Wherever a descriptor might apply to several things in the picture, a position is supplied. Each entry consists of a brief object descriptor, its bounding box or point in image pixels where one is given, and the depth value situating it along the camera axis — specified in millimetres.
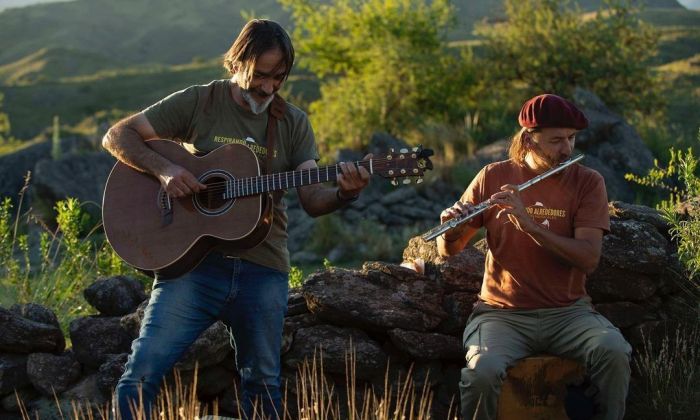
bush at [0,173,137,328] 6062
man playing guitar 4008
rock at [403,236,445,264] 5137
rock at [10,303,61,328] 5289
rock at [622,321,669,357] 4957
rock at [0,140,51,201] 13844
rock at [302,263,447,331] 4820
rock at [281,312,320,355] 4828
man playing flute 4090
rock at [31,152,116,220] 12484
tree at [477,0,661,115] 15023
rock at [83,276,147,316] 5367
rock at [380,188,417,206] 12484
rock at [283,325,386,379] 4766
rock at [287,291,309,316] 5012
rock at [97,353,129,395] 4781
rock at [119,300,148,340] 4902
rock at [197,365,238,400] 4832
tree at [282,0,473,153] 15336
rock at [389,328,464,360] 4746
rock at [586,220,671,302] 4938
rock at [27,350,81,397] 4934
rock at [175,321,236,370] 4664
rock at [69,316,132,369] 4992
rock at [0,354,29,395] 4930
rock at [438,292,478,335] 4910
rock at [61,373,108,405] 4840
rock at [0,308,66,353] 4992
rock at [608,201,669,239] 5207
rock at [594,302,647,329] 4969
